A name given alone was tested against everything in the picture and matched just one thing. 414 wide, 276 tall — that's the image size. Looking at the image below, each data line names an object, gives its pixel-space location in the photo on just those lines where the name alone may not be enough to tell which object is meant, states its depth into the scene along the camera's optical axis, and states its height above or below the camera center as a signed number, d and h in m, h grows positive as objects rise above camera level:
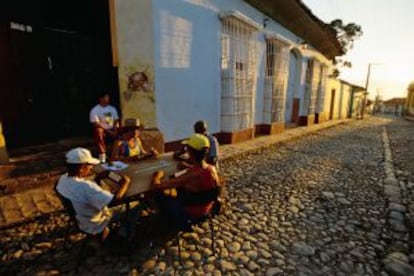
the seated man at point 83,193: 2.26 -0.83
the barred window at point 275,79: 10.10 +0.87
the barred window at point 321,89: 16.27 +0.78
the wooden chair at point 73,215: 2.27 -1.04
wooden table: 2.62 -0.84
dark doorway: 5.14 +0.71
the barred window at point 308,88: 14.36 +0.74
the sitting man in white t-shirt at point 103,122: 4.95 -0.45
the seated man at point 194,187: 2.60 -0.89
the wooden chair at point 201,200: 2.63 -1.03
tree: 25.89 +7.10
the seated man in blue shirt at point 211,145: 3.96 -0.69
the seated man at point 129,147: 3.77 -0.71
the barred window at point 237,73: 7.67 +0.87
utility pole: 34.53 +2.43
